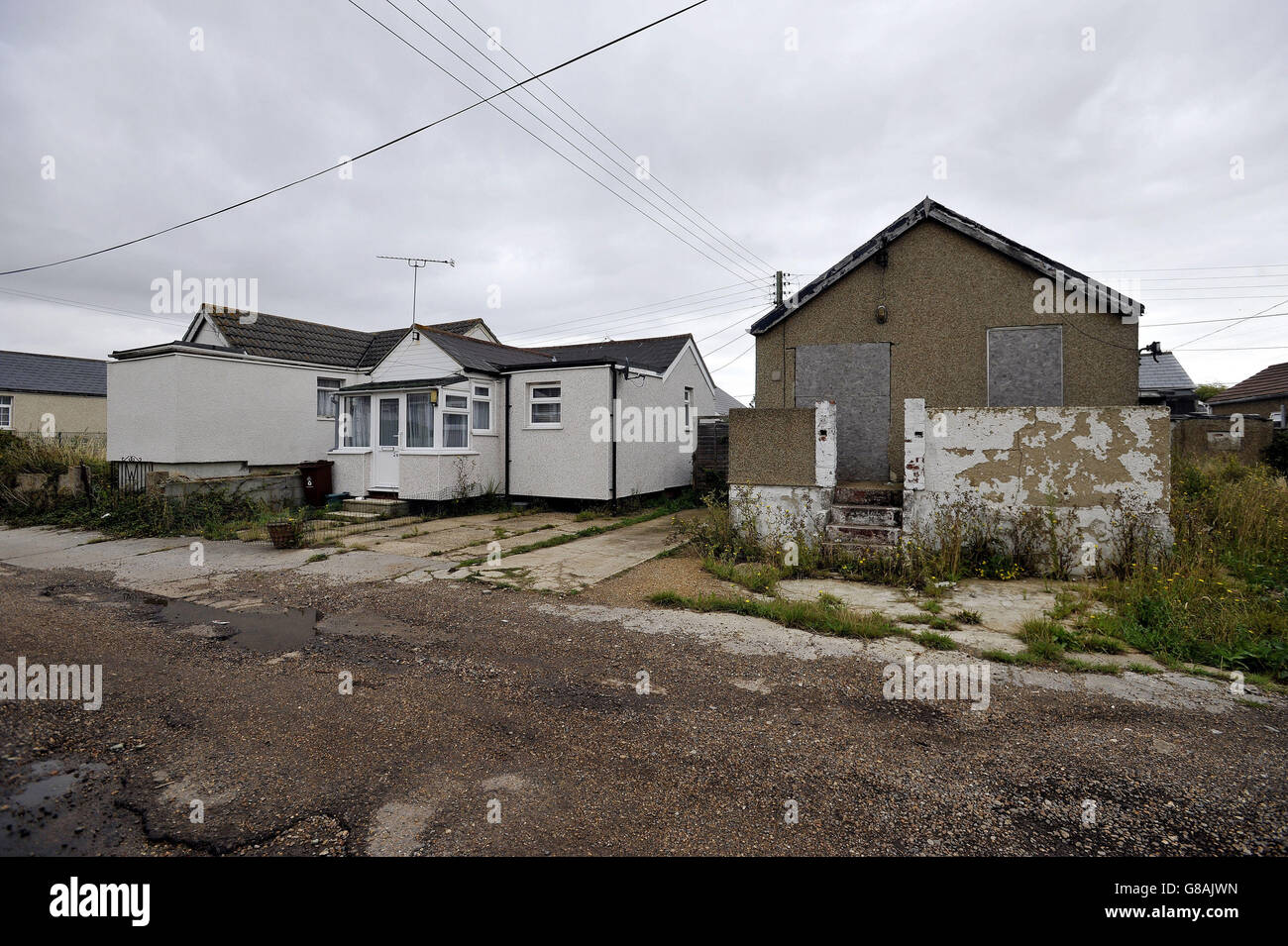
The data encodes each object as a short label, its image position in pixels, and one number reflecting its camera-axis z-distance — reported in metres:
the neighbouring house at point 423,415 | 13.71
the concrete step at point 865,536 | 8.04
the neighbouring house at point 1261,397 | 26.36
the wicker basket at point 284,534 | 9.79
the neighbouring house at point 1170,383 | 20.83
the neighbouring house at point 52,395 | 28.89
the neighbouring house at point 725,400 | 37.65
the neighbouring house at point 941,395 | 7.42
